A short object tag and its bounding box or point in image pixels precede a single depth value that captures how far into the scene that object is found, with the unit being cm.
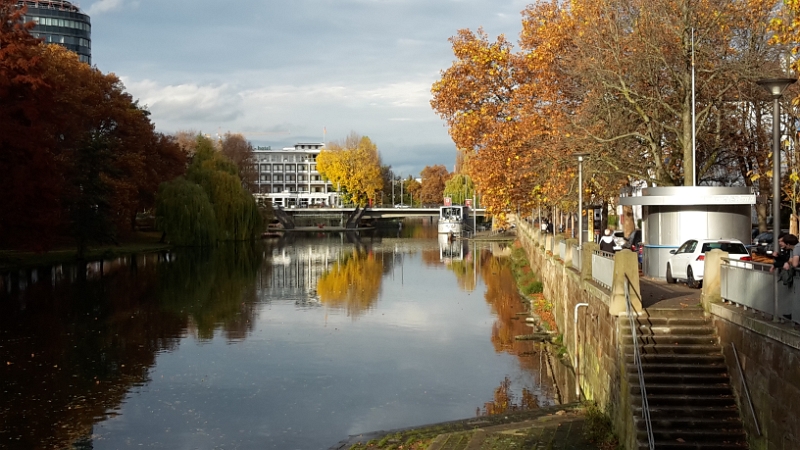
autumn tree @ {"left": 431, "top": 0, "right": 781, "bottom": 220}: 2867
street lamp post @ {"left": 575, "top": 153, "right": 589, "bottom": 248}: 2736
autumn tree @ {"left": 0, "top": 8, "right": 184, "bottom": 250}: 4406
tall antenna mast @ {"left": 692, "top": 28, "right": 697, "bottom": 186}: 2596
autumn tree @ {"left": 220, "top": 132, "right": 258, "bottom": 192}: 11281
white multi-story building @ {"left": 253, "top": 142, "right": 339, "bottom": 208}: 19200
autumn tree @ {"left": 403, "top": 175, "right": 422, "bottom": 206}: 18812
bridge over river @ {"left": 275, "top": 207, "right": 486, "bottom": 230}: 12085
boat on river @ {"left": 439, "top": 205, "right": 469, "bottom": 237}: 10062
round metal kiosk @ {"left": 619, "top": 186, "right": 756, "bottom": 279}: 2186
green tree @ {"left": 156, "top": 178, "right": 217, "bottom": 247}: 6906
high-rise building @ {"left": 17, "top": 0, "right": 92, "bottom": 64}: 14062
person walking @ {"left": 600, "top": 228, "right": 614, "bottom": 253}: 2638
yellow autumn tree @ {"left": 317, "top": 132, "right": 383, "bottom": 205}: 14162
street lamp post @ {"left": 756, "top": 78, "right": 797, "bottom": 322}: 1363
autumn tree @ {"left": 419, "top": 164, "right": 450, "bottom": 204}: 19638
